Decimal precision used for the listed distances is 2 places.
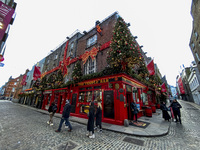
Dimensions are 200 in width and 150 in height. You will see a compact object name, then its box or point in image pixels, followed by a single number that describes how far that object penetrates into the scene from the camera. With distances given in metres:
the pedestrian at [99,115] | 5.77
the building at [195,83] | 25.55
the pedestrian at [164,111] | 7.98
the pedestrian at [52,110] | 7.05
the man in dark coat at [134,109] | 7.35
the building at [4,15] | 6.17
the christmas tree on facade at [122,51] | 7.21
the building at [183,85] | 40.56
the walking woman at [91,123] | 4.72
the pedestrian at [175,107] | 7.50
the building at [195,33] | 15.82
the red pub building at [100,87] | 7.59
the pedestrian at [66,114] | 5.58
